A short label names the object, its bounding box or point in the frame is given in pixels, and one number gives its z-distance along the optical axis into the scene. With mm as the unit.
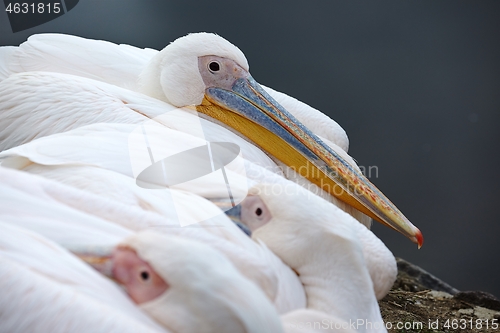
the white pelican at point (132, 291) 7637
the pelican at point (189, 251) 8077
